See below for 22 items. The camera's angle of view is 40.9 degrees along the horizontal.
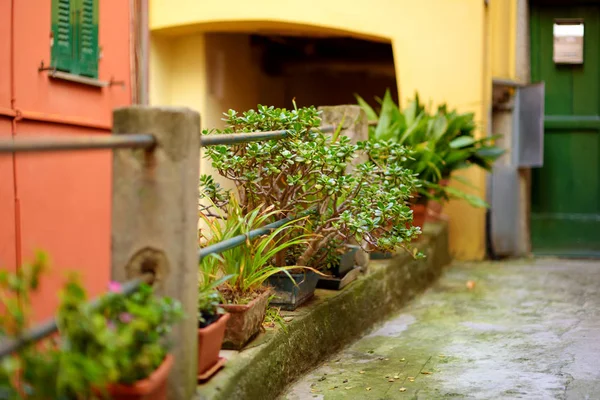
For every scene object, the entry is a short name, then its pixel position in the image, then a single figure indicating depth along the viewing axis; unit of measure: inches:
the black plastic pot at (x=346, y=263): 149.9
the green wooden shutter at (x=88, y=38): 238.7
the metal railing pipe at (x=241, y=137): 97.7
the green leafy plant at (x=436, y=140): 210.5
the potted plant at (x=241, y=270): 105.2
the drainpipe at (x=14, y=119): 198.0
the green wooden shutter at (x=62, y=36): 225.9
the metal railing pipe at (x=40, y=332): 58.4
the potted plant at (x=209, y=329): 90.6
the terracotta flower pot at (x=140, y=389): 68.7
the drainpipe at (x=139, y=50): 273.1
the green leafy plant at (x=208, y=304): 94.0
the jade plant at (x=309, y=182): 127.6
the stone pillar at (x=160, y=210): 82.8
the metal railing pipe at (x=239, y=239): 91.9
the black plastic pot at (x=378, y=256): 185.9
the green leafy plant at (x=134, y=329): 65.8
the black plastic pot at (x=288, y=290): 128.8
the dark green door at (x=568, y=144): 268.1
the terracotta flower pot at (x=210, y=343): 89.8
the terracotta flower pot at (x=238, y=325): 104.6
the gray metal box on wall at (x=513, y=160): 262.5
